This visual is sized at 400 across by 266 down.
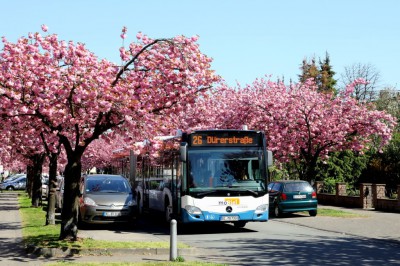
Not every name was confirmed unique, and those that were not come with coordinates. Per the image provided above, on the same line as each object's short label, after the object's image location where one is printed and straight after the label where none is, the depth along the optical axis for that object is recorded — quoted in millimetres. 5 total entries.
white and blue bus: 17609
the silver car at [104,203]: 19438
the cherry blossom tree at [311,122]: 29062
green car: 24953
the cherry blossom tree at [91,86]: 13734
